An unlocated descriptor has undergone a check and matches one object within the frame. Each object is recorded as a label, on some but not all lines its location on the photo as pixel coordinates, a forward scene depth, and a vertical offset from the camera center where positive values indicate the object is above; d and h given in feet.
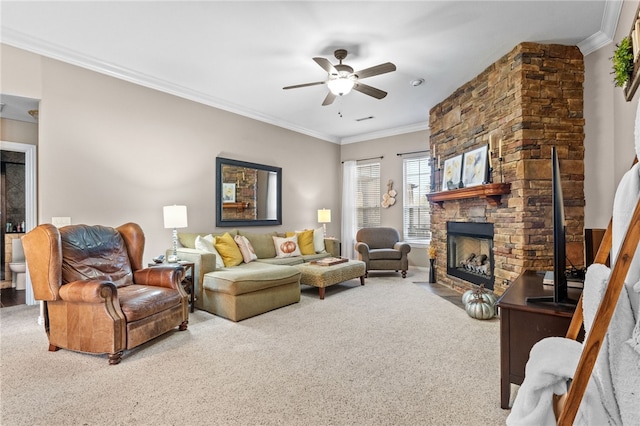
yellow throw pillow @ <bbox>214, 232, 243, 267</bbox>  13.48 -1.61
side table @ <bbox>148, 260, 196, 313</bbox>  11.95 -2.75
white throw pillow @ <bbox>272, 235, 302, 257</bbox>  16.72 -1.80
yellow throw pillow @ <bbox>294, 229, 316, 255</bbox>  17.83 -1.64
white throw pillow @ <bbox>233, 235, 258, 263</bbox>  14.57 -1.65
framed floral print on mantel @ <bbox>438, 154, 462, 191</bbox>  14.22 +1.84
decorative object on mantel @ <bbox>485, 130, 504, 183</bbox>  11.69 +2.17
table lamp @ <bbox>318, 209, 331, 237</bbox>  21.11 -0.19
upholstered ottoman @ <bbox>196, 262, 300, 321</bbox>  10.84 -2.82
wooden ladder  2.79 -1.02
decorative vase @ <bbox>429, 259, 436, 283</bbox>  16.38 -3.07
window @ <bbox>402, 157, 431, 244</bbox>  20.30 +0.85
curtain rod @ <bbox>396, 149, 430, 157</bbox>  20.10 +3.94
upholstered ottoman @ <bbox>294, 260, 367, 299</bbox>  13.56 -2.71
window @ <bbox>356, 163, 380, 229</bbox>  22.58 +1.32
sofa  10.97 -2.31
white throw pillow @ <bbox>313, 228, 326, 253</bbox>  18.24 -1.61
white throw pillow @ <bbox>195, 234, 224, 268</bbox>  12.91 -1.36
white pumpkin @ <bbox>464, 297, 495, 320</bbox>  10.55 -3.24
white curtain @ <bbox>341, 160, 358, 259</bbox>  23.38 +0.30
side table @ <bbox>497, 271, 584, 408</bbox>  5.29 -2.01
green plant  7.11 +3.46
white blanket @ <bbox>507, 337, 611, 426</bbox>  3.18 -1.97
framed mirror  16.26 +1.09
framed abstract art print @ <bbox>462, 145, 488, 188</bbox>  12.54 +1.90
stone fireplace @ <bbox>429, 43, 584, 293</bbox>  10.64 +2.34
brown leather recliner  7.82 -2.24
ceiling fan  10.04 +4.61
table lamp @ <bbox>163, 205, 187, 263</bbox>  12.26 -0.22
